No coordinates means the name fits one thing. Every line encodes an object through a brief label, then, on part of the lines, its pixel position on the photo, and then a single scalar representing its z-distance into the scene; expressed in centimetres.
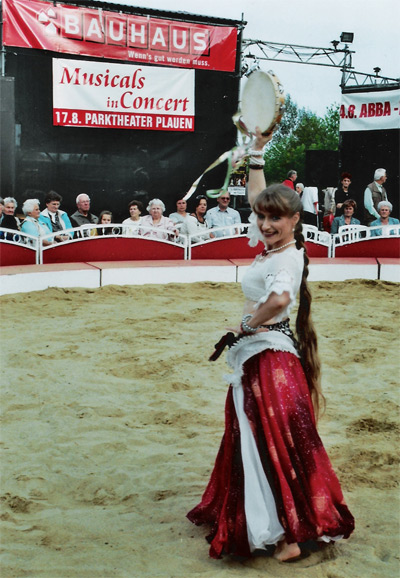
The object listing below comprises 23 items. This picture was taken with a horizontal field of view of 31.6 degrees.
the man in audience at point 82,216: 1034
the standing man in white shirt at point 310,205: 1572
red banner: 1200
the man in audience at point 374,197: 1254
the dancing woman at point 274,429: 271
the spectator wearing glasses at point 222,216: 1083
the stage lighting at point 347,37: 1772
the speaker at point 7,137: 1146
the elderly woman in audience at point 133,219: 999
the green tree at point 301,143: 4862
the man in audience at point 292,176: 1442
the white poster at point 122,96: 1273
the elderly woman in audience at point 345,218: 1141
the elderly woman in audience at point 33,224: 948
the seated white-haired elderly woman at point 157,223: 1018
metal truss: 1587
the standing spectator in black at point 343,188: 1484
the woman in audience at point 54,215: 991
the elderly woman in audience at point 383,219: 1096
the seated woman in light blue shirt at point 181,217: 1064
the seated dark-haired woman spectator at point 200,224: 1032
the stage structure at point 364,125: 1591
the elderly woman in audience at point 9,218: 953
